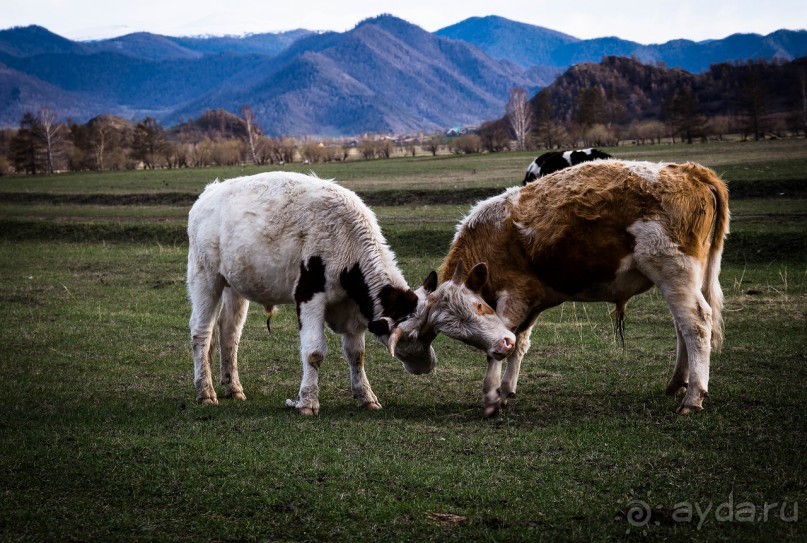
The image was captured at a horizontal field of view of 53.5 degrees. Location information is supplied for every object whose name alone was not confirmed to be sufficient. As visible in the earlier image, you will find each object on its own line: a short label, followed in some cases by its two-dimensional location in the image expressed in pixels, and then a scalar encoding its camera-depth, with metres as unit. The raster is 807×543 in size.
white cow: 9.91
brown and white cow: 9.37
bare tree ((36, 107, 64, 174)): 96.88
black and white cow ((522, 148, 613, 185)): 17.02
